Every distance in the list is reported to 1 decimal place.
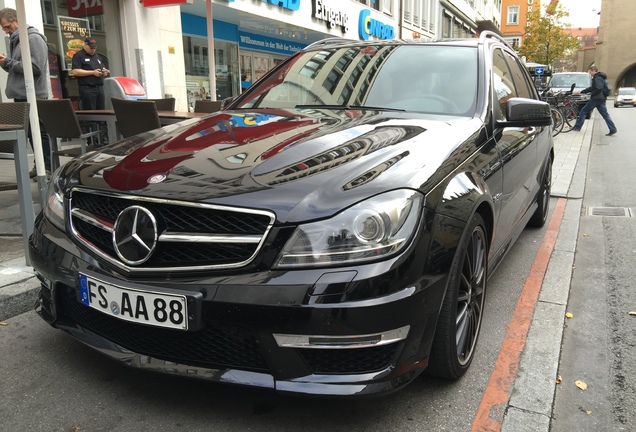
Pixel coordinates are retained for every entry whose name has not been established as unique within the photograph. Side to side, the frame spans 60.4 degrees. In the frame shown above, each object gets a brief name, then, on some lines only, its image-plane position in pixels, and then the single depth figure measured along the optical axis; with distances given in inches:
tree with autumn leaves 2039.9
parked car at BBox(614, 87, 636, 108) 1550.6
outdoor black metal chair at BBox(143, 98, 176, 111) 282.2
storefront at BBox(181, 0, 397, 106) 566.3
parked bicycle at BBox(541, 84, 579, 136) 652.6
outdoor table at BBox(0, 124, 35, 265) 133.9
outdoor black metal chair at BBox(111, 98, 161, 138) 196.7
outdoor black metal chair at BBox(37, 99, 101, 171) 214.1
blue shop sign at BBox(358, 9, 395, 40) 839.1
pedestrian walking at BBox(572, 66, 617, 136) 601.9
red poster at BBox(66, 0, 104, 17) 403.2
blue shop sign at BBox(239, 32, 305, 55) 679.7
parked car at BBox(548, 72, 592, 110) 871.4
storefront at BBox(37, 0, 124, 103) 383.6
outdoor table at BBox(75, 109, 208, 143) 219.5
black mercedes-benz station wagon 74.5
